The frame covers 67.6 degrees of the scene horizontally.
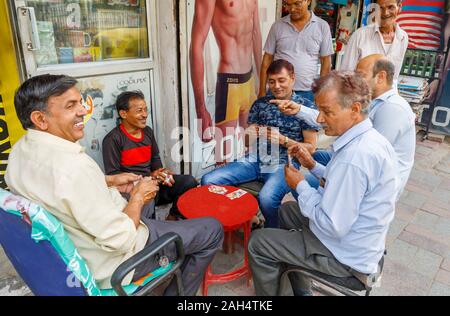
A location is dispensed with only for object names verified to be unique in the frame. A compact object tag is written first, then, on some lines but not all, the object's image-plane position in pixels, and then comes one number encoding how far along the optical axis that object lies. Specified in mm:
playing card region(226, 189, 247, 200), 2398
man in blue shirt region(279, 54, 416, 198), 2156
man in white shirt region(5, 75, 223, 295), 1372
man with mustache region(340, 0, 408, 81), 3414
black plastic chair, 1676
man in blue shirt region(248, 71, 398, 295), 1562
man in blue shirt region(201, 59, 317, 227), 2648
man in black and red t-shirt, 2604
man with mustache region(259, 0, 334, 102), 3525
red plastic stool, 2160
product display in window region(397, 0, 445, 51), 5512
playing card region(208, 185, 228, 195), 2475
